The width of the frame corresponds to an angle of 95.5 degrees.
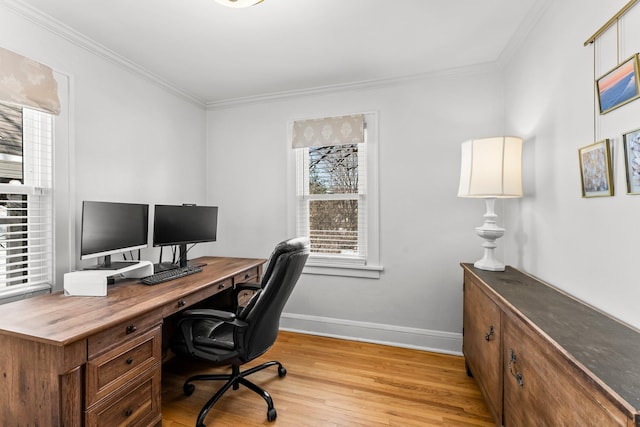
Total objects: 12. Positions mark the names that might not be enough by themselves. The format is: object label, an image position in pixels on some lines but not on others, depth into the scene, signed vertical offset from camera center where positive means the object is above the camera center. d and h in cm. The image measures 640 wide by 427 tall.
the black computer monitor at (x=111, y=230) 175 -10
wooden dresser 76 -47
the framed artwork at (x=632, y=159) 105 +20
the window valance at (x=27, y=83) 160 +77
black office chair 161 -64
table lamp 187 +27
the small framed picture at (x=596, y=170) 119 +19
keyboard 192 -43
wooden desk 117 -63
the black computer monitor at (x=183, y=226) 228 -10
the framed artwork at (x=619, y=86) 107 +50
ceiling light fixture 145 +107
